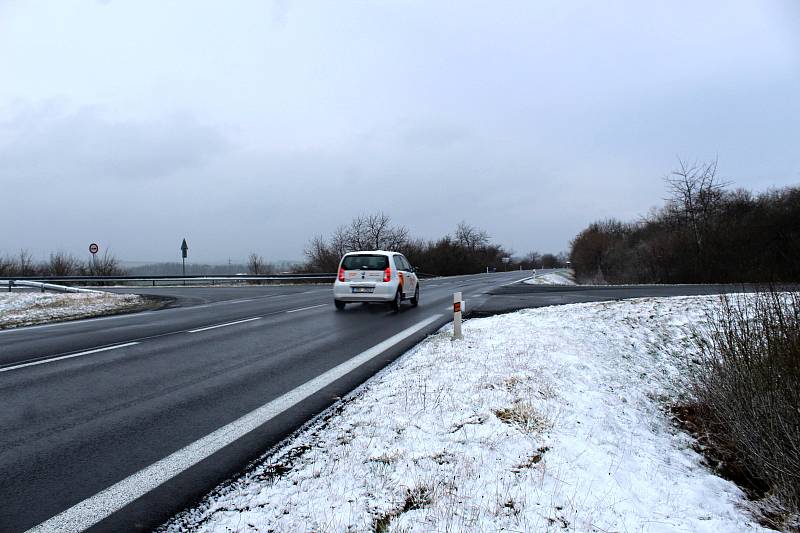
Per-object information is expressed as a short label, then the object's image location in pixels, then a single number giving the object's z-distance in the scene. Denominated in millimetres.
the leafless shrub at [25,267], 37062
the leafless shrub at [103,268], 40181
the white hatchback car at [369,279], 13625
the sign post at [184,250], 33562
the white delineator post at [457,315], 8414
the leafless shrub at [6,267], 36125
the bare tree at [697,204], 34844
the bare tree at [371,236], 51406
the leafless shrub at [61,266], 38469
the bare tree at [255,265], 46562
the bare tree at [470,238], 93369
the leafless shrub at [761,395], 4262
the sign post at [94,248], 31034
